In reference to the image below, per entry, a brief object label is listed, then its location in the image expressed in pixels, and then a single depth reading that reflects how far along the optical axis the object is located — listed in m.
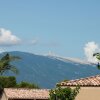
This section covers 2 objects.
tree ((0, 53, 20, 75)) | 65.81
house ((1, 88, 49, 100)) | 67.81
